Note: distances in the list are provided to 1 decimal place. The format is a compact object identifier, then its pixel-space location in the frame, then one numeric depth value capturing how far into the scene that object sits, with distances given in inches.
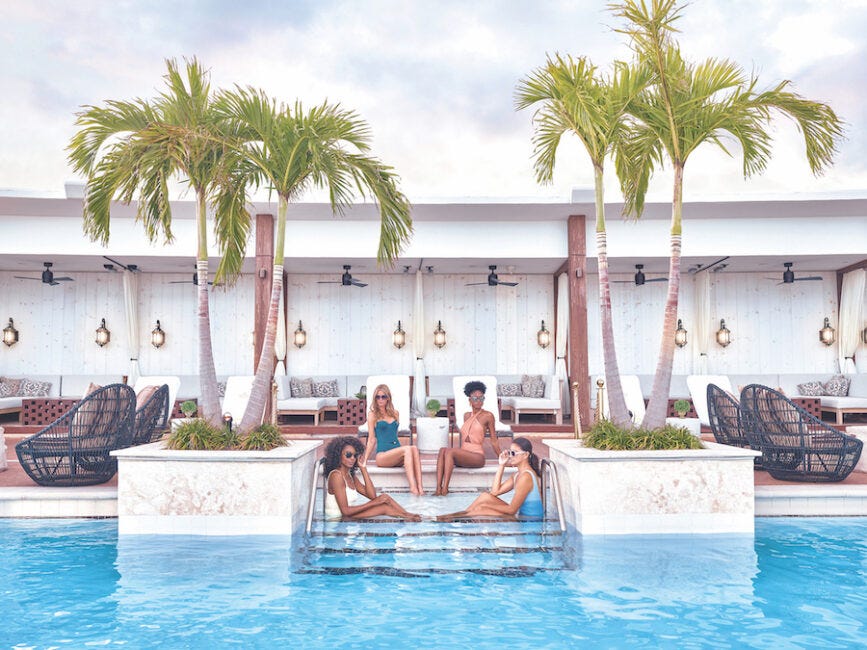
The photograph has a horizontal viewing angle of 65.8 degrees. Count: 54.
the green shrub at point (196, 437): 201.8
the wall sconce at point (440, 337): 541.3
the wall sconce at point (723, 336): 536.7
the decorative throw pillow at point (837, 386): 504.1
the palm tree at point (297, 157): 221.6
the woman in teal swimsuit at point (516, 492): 208.8
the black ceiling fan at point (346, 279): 474.1
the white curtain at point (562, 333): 498.6
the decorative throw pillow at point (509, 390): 511.8
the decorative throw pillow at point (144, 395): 286.9
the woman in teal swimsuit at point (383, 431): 247.4
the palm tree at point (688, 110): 204.4
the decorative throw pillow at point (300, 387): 504.4
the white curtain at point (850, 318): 501.7
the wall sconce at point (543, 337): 537.0
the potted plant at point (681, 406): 338.3
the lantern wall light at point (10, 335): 520.7
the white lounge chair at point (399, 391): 342.6
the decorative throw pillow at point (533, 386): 507.2
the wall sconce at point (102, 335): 528.4
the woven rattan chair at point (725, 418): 257.1
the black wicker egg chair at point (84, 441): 217.3
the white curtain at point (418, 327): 489.1
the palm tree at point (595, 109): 215.5
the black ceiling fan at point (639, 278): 487.2
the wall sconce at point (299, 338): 535.5
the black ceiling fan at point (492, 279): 485.7
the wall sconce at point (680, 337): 534.9
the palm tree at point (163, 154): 217.5
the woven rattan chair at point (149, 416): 257.3
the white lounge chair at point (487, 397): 343.6
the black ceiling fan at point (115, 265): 485.7
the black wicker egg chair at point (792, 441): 225.0
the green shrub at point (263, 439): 203.0
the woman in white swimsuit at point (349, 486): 207.9
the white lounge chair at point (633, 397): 360.5
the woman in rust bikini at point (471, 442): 235.8
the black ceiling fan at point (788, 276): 493.7
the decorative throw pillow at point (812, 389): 509.0
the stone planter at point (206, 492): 191.3
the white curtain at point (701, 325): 523.5
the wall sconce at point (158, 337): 531.8
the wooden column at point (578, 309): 422.3
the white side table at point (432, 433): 279.0
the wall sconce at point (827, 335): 534.3
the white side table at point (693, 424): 277.9
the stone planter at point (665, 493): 191.3
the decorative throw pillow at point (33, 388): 501.4
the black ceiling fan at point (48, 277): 478.4
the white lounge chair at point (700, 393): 348.8
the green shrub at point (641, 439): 199.2
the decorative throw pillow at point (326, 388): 506.9
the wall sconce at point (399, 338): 533.3
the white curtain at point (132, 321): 509.0
